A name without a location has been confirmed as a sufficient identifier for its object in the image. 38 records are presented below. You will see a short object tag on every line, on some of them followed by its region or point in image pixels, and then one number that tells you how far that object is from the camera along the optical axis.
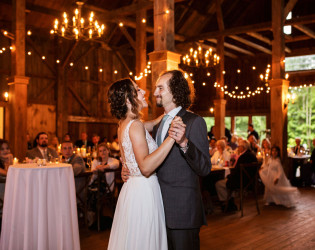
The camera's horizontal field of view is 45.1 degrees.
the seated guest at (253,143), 9.97
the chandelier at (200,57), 10.05
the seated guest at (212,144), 9.42
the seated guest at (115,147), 10.41
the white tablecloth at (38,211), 3.67
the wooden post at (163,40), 5.24
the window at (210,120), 17.66
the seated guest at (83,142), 11.12
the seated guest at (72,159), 5.02
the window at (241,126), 16.36
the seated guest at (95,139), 10.94
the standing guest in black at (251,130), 11.63
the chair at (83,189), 4.91
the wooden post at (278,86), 8.73
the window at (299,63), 14.46
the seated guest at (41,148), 6.81
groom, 1.94
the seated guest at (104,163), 5.42
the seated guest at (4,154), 5.28
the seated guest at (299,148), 10.57
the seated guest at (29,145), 10.74
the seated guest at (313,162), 9.30
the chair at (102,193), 5.11
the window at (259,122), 16.06
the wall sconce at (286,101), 8.86
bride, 2.01
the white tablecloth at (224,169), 6.36
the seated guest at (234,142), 10.76
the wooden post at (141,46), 9.61
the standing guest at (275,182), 6.84
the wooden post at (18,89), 7.96
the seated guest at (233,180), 6.15
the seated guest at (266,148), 7.42
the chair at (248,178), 6.10
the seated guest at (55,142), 9.71
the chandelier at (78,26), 7.31
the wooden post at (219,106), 12.00
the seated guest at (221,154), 7.23
